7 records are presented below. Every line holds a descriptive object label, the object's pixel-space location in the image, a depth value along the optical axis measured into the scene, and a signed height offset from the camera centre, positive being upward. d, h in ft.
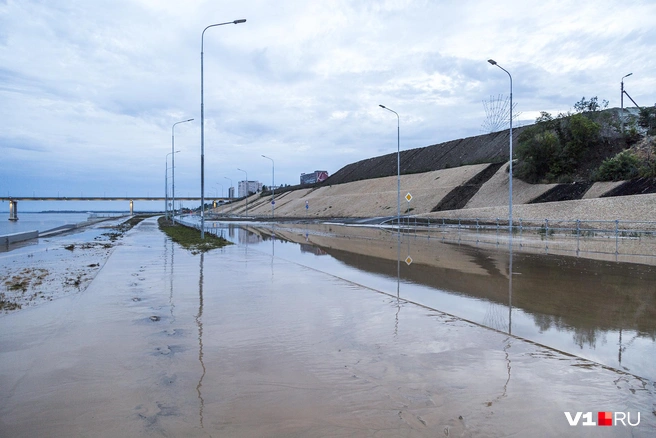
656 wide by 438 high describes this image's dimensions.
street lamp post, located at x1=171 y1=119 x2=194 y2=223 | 203.21 +13.40
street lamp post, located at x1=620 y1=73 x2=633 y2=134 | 148.36 +36.62
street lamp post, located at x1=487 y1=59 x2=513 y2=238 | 96.31 +29.87
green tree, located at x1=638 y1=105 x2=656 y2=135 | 149.48 +30.00
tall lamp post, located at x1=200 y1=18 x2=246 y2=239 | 93.50 +14.49
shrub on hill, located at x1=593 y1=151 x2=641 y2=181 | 124.36 +11.93
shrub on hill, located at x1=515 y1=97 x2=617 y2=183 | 150.30 +21.50
